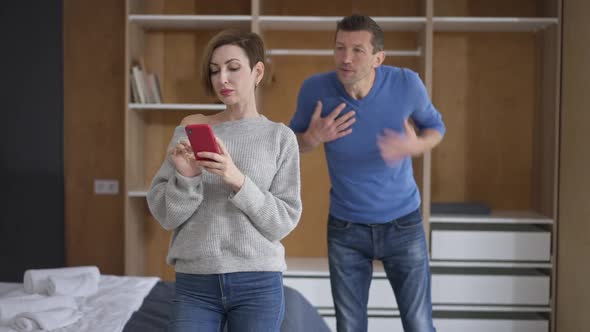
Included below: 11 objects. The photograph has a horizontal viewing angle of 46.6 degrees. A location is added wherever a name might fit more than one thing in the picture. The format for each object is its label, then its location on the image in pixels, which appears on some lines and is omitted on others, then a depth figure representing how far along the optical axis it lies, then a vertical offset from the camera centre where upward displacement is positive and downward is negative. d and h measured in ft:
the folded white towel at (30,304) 6.77 -1.76
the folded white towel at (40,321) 6.49 -1.82
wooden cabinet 12.03 +0.77
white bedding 6.73 -1.90
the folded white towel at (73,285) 7.56 -1.74
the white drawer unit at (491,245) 11.27 -1.84
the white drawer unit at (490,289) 11.25 -2.57
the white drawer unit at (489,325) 11.25 -3.16
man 6.89 -0.42
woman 4.58 -0.54
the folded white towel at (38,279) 7.70 -1.68
